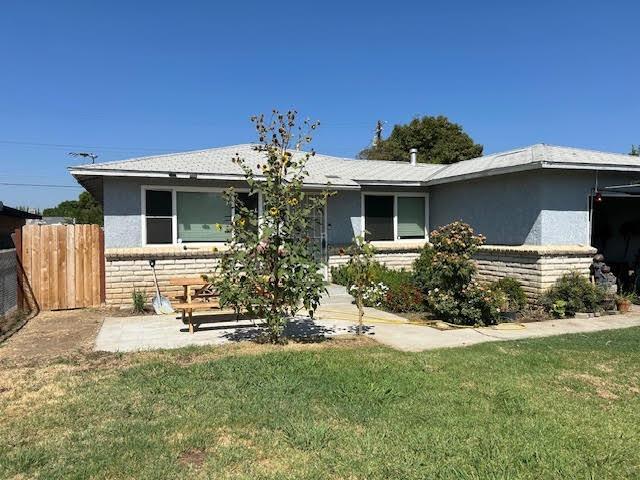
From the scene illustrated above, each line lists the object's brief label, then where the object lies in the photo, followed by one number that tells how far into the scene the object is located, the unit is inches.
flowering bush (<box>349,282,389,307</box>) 337.0
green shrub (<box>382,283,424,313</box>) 394.6
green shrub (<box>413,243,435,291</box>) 424.3
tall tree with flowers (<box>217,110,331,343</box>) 263.1
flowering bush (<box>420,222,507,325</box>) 343.0
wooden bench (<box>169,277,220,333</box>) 306.5
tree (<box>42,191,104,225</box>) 1911.9
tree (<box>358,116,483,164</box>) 1334.9
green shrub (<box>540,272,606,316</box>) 378.3
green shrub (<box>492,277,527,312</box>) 387.5
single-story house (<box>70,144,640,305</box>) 405.7
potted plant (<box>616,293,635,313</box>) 392.5
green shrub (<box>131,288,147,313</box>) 393.1
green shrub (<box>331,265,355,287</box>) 483.5
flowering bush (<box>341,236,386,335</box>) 293.1
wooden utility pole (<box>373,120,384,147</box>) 1970.6
